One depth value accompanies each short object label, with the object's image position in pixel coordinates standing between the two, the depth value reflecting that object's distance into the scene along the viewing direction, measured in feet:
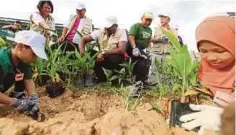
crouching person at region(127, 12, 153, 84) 5.29
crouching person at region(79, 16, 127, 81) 5.10
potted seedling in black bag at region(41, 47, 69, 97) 4.94
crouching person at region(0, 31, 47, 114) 3.58
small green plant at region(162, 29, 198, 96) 3.78
